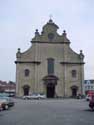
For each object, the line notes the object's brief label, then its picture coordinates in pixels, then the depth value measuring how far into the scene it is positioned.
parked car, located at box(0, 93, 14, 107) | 13.95
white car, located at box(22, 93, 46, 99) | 29.64
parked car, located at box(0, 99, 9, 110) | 12.64
